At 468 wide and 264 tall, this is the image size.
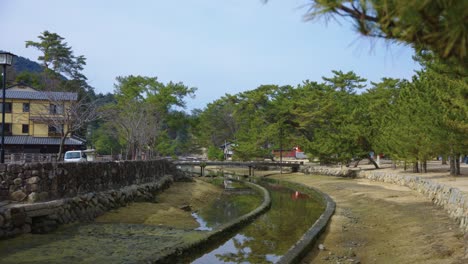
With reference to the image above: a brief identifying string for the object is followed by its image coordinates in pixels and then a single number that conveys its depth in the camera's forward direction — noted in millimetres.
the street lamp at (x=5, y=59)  13727
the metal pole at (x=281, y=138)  48312
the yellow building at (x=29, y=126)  40094
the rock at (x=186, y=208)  20134
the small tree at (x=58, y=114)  28384
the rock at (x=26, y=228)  11609
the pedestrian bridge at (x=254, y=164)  47000
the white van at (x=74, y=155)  31891
